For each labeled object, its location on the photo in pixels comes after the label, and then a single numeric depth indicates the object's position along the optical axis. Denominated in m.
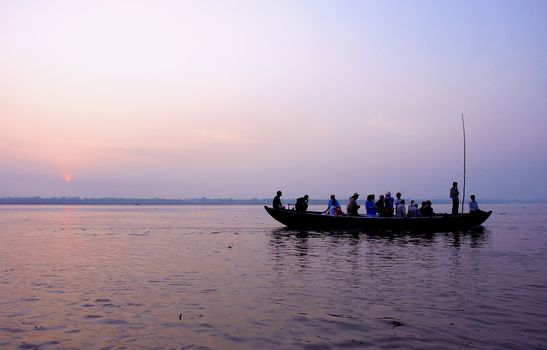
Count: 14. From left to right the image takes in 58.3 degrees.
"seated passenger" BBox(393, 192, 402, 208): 34.34
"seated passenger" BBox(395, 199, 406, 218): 34.41
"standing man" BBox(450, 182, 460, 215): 35.65
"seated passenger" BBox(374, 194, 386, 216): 35.44
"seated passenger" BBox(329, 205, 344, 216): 35.19
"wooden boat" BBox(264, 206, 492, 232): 33.22
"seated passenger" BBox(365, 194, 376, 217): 33.39
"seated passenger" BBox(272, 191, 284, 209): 36.81
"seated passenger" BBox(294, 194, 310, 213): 36.72
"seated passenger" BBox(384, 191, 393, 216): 35.06
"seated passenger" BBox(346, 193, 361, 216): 34.38
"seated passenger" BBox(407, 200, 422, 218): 34.84
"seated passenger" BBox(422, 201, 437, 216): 35.84
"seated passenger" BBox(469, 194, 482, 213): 36.70
